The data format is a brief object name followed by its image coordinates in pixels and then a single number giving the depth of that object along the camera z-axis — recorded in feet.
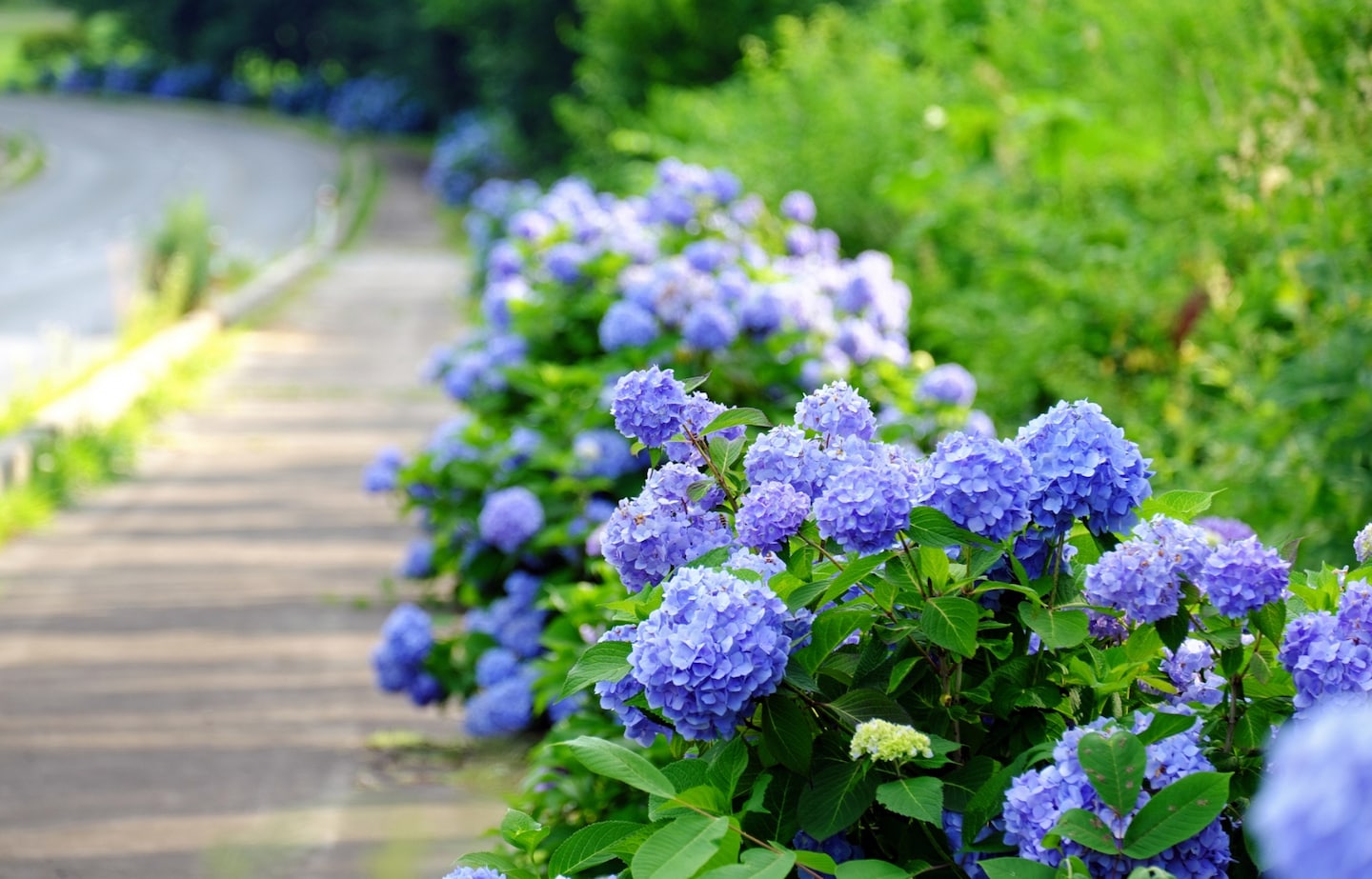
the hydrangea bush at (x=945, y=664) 11.27
